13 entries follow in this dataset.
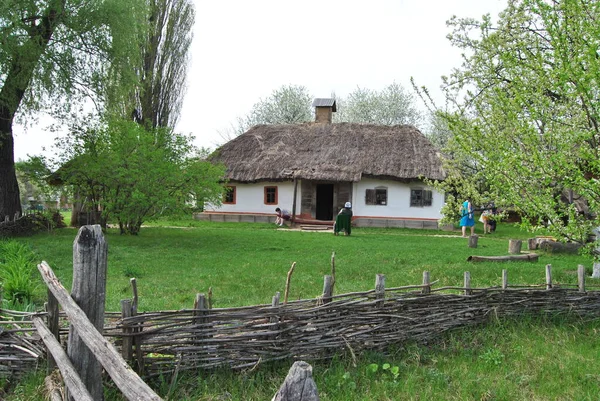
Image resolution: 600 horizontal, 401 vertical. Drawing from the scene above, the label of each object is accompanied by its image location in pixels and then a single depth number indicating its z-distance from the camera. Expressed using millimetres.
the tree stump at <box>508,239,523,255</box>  11750
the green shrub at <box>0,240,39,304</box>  5749
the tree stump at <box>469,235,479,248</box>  13055
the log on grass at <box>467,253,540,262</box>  10164
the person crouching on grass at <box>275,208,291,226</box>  21844
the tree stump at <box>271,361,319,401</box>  1718
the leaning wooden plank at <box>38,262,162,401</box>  2201
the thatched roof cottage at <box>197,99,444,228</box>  21750
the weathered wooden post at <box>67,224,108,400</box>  3020
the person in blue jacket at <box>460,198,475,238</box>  17094
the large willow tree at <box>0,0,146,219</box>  12328
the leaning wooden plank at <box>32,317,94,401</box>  2600
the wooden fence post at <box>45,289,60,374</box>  3303
